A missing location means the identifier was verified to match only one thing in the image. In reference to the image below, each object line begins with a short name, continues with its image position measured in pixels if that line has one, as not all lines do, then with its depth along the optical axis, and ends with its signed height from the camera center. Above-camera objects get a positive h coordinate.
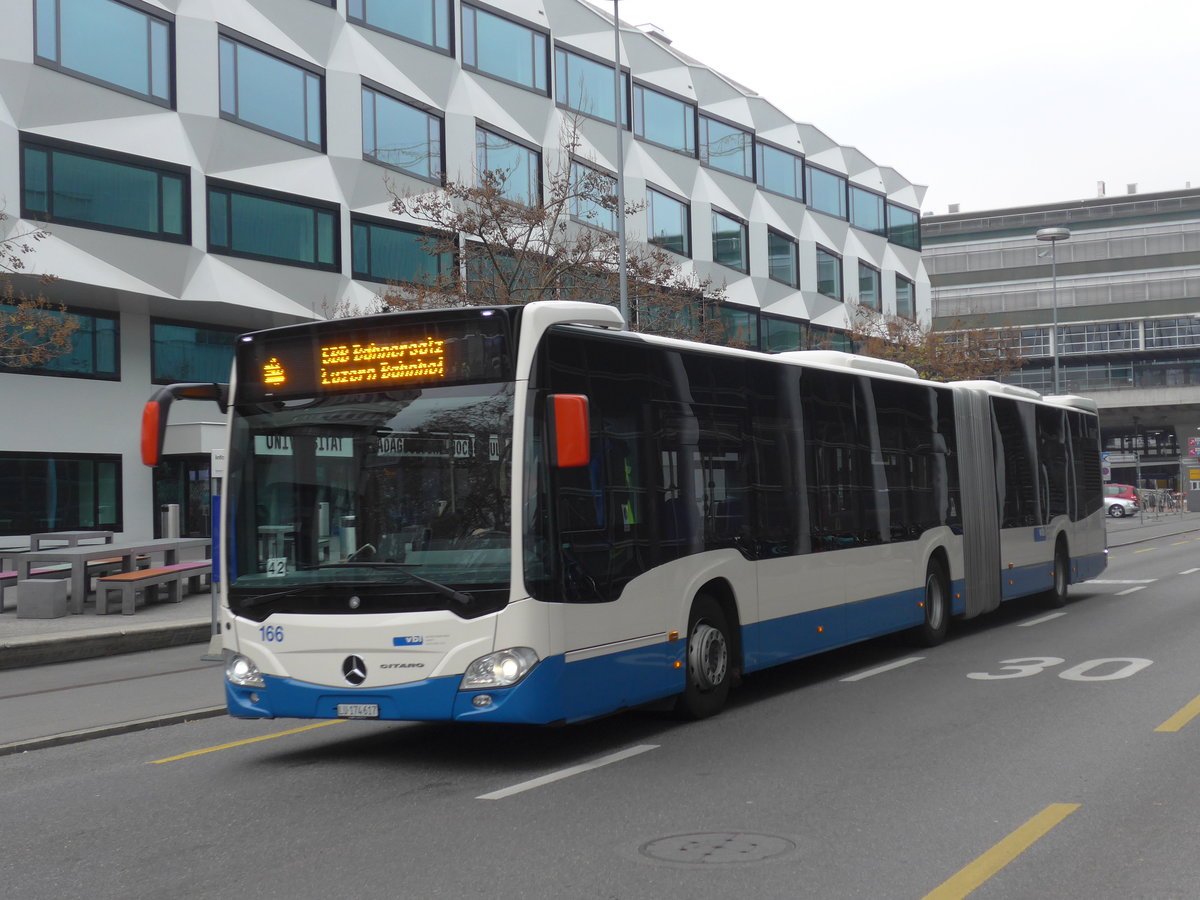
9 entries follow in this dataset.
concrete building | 89.50 +13.88
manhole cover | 5.96 -1.46
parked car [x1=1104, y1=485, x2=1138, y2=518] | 65.69 +0.07
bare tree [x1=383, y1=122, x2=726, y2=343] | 24.34 +4.75
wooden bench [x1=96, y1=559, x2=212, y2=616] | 18.73 -0.63
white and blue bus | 8.11 +0.03
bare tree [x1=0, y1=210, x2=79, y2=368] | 17.81 +3.17
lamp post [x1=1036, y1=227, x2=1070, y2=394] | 44.50 +8.75
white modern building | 26.31 +7.78
